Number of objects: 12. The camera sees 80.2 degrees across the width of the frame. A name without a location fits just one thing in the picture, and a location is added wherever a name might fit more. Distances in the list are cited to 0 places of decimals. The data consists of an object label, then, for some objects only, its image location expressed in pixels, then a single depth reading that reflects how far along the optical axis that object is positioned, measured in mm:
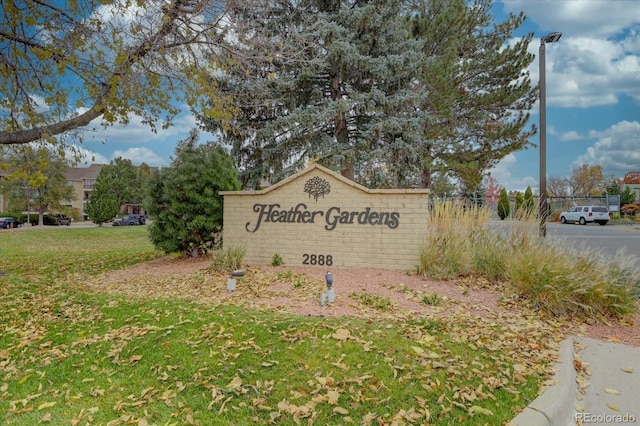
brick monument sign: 7504
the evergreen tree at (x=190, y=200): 8992
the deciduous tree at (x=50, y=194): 35000
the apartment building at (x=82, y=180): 59934
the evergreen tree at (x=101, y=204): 32438
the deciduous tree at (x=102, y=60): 6965
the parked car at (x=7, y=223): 32812
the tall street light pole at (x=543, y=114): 8766
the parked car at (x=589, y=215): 25984
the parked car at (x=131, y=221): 39062
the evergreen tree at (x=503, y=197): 25422
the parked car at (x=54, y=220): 41531
